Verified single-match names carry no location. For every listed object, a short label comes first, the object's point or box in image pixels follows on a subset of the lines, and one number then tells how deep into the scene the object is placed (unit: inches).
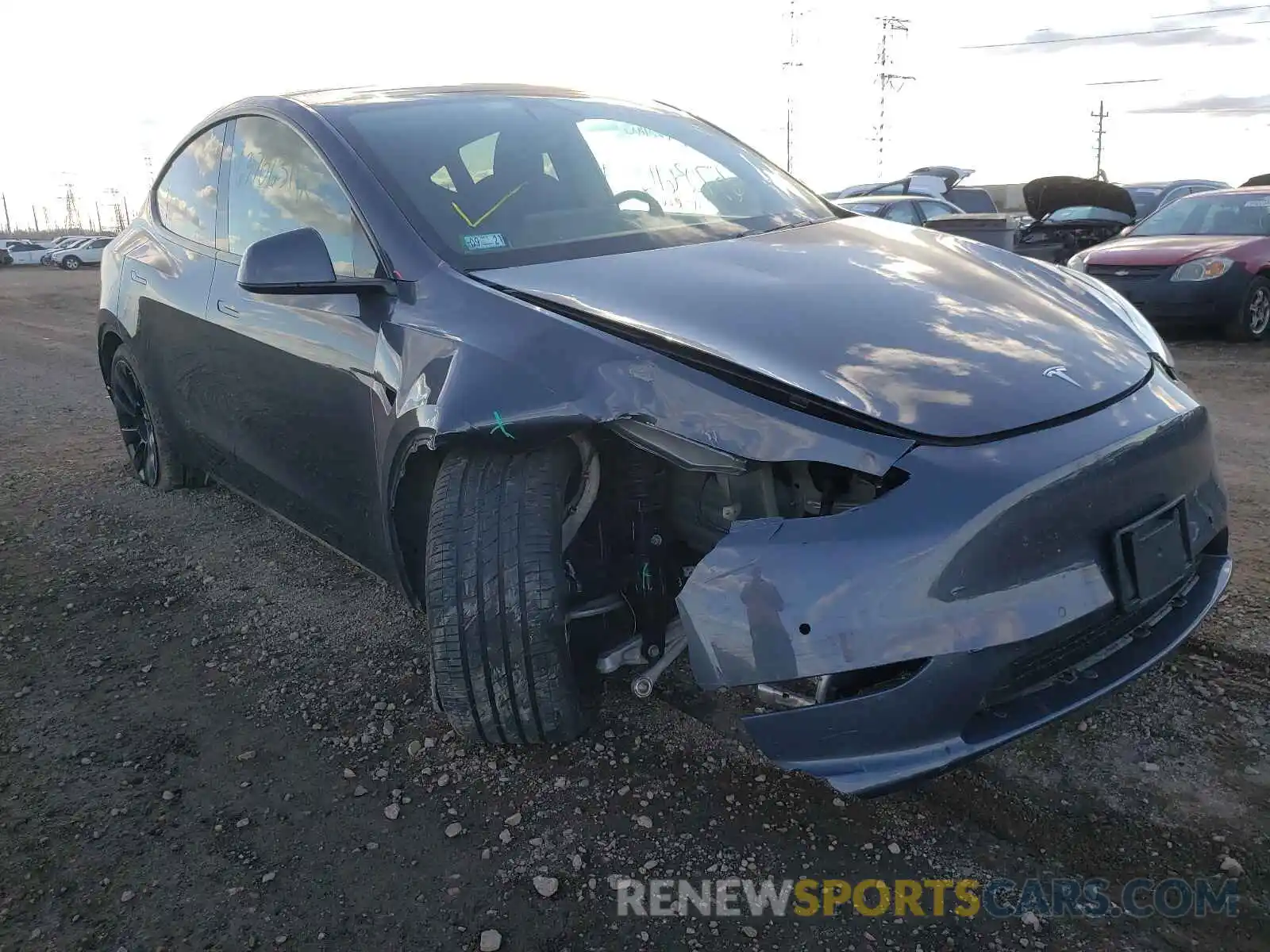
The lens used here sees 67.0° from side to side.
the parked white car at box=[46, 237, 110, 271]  1358.3
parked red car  301.4
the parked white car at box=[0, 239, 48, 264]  1411.2
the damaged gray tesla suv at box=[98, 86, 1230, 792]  67.9
